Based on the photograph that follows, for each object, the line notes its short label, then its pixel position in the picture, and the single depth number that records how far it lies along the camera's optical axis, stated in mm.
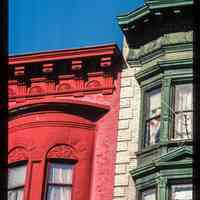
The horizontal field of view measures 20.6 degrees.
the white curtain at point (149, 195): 15005
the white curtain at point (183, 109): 15305
